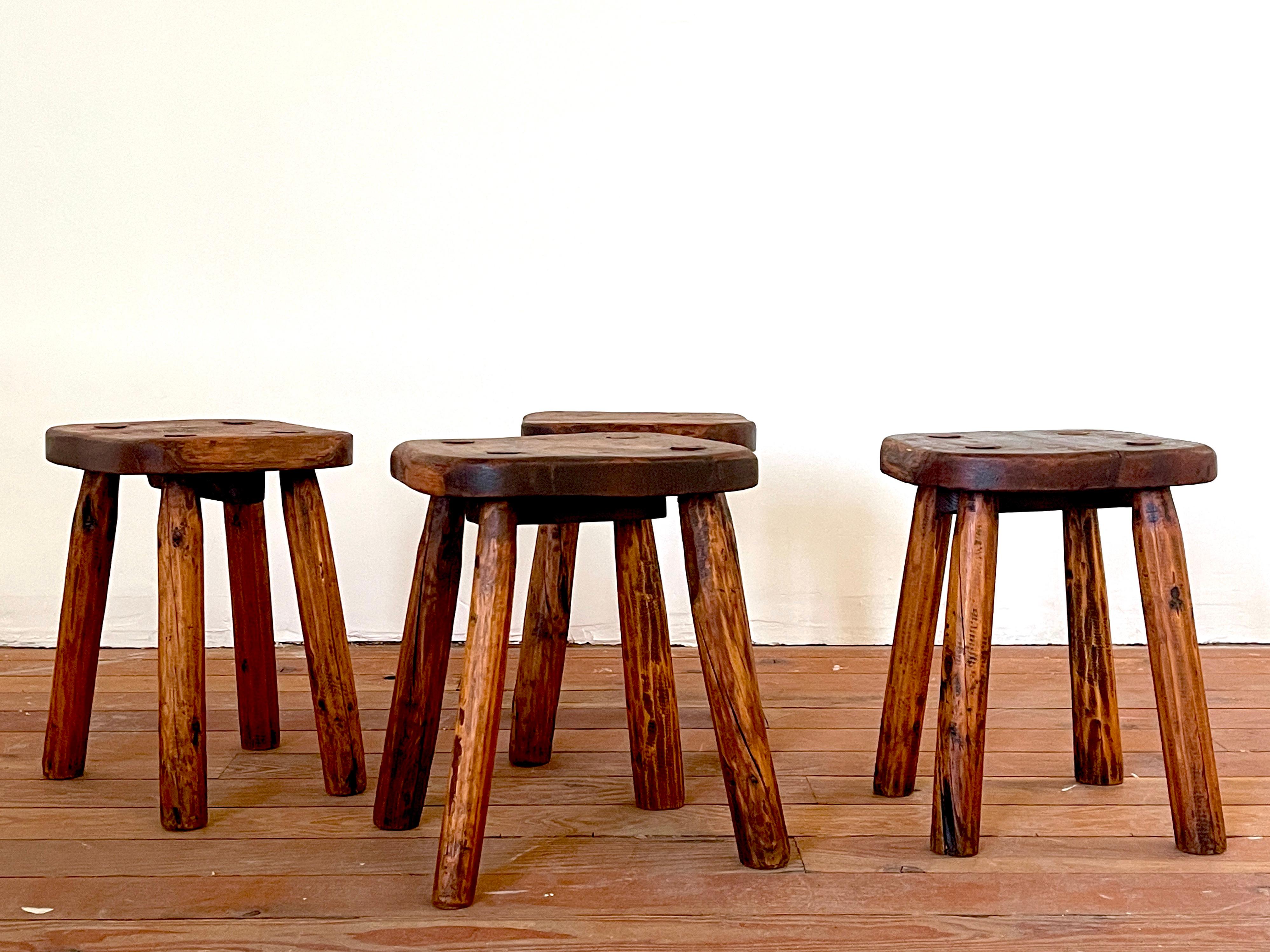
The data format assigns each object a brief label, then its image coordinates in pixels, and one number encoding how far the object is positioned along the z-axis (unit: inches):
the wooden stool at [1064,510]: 53.7
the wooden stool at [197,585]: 58.9
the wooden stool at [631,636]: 61.4
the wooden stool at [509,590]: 50.0
